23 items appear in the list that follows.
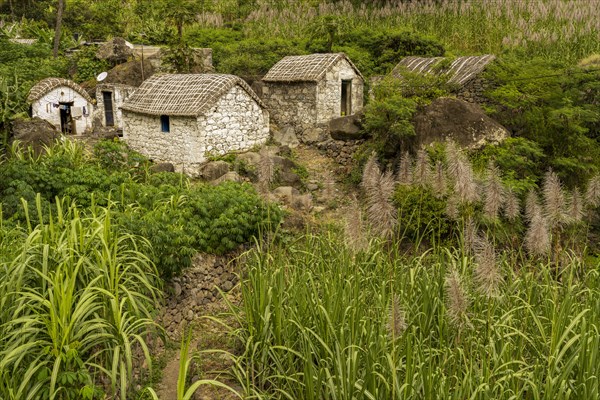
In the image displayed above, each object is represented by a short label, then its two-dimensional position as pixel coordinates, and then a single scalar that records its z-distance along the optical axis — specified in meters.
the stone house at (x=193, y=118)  16.48
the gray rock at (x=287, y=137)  18.64
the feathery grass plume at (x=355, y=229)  5.57
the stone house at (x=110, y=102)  21.56
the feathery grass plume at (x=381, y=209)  5.71
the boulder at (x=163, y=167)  15.81
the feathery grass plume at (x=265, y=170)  7.09
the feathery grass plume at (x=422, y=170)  6.53
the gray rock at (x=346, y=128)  17.36
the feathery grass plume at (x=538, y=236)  5.76
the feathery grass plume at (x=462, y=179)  6.05
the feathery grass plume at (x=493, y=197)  6.02
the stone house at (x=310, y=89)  18.92
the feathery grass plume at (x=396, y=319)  4.26
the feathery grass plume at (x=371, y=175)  6.49
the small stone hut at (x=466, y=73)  16.47
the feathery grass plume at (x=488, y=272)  4.68
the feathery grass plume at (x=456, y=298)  4.42
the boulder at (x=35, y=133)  15.16
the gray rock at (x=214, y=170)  15.88
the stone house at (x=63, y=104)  20.12
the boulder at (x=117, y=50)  26.45
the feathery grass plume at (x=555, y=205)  6.12
